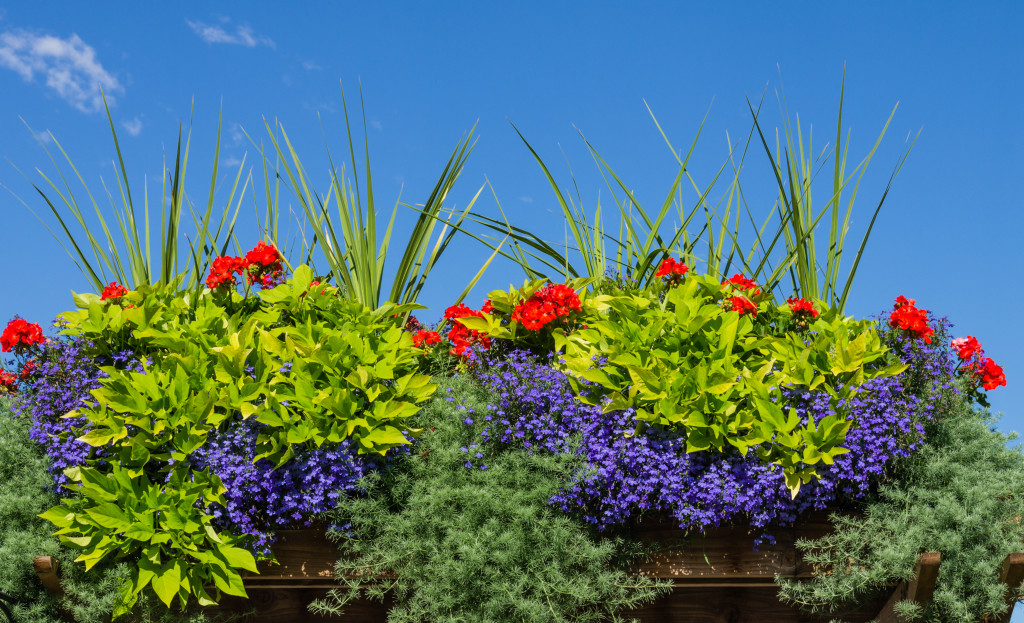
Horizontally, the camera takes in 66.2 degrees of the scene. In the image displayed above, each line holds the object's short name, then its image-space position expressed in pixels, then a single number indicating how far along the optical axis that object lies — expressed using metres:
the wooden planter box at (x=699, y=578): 3.55
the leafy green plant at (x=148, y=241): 5.09
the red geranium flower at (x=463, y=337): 4.45
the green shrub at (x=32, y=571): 3.67
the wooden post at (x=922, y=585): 3.31
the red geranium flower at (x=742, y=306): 4.27
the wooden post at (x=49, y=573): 3.71
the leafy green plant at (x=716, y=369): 3.48
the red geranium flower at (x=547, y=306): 4.12
